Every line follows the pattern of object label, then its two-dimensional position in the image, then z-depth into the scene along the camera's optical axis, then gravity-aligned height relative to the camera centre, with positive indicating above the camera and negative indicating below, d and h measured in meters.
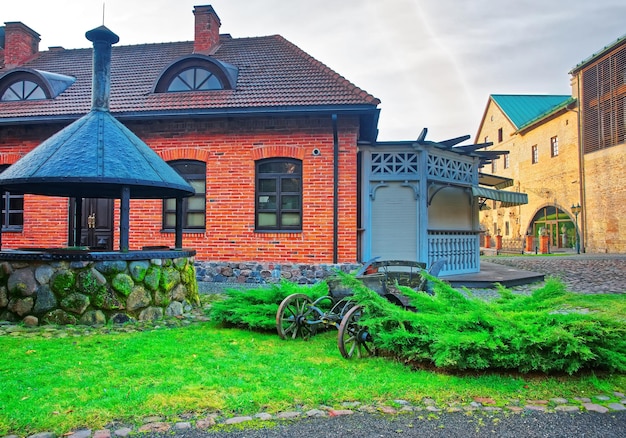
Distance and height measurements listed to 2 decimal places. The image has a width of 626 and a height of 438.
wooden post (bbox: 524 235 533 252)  31.70 -0.36
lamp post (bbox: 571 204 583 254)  27.69 +1.65
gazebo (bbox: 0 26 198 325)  6.39 -0.34
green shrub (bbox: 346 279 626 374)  3.95 -0.87
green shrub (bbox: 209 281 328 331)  5.95 -0.92
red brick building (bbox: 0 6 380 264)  10.62 +2.07
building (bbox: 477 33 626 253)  26.58 +5.12
